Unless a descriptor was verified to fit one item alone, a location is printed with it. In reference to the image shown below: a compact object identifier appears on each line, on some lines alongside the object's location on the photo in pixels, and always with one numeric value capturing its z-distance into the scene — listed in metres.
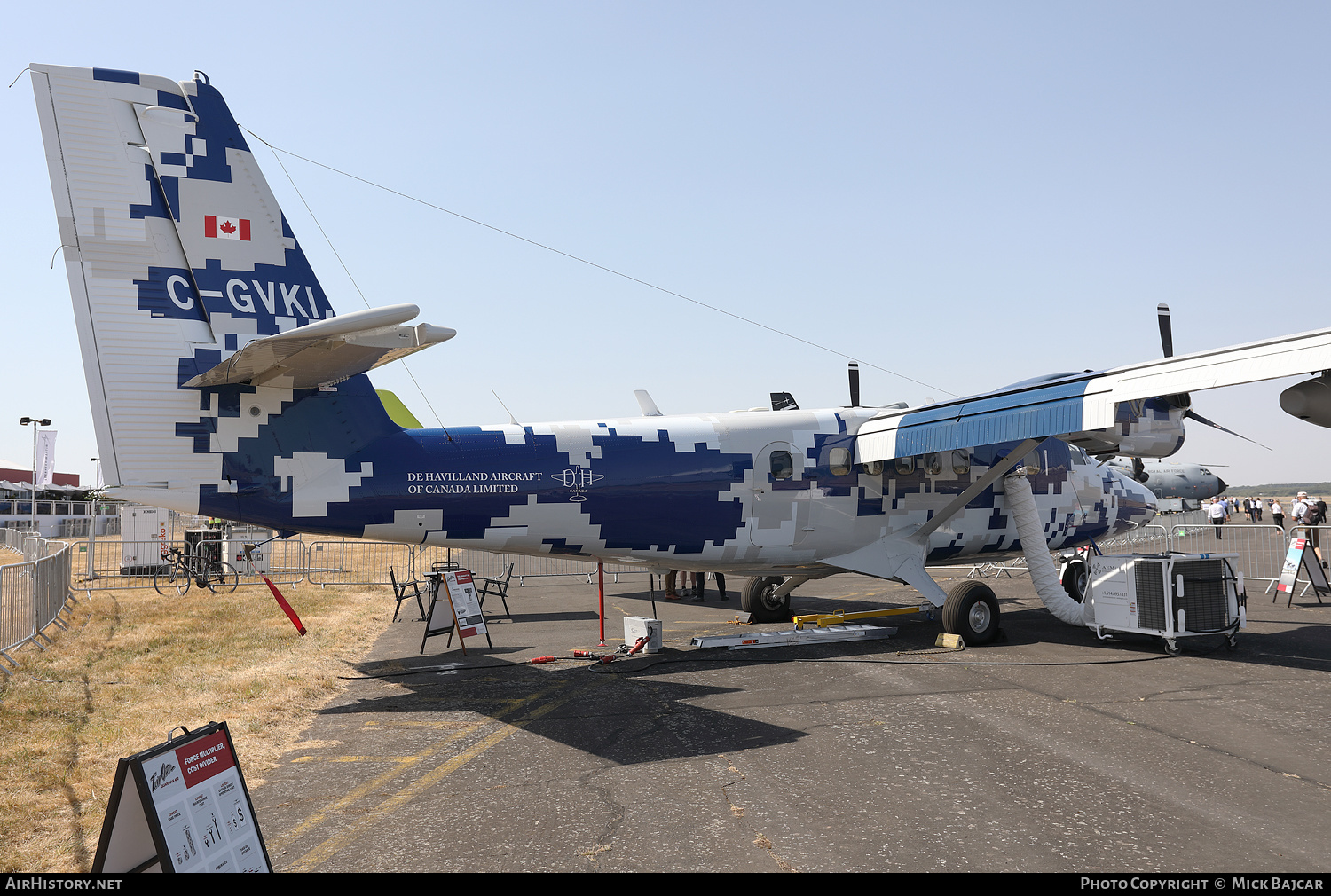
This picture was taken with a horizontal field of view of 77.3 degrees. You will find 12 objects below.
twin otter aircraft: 9.57
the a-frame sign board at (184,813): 4.16
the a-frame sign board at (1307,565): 19.06
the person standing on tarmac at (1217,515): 37.21
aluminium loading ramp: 13.66
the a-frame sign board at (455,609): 14.36
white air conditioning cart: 12.66
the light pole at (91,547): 25.75
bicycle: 25.47
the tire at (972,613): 13.91
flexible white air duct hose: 15.14
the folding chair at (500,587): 19.58
